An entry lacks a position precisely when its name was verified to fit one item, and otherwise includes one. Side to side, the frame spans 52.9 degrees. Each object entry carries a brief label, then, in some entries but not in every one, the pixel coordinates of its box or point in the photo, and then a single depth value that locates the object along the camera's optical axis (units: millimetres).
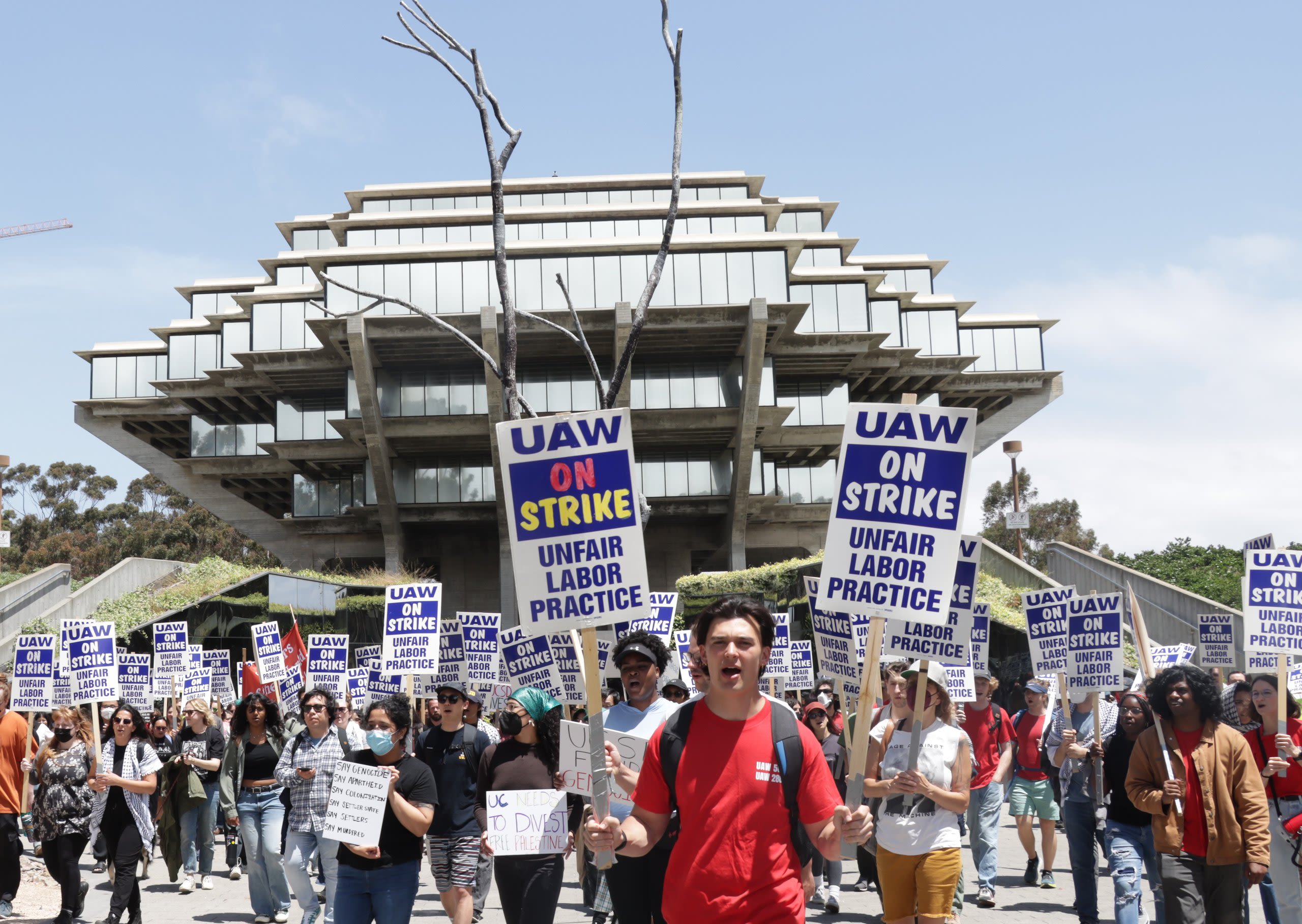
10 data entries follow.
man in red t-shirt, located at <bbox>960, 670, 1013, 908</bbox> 10859
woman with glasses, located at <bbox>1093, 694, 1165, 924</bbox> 7652
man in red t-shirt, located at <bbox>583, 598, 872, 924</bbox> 4082
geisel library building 46125
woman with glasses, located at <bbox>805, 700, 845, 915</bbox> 10914
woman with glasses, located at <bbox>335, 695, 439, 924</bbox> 6895
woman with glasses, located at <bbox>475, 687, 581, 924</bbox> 6953
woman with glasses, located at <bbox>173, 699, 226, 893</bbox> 13188
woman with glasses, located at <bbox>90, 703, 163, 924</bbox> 9789
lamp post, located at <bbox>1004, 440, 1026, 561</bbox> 50219
